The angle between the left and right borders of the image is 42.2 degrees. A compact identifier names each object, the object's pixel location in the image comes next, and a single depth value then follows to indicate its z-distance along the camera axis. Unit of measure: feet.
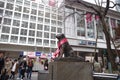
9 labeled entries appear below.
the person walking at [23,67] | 39.39
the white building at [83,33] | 89.39
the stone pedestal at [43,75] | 33.09
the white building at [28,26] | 137.28
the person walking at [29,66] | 41.88
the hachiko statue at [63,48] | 19.71
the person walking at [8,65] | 33.78
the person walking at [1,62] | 25.35
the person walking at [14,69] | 36.76
